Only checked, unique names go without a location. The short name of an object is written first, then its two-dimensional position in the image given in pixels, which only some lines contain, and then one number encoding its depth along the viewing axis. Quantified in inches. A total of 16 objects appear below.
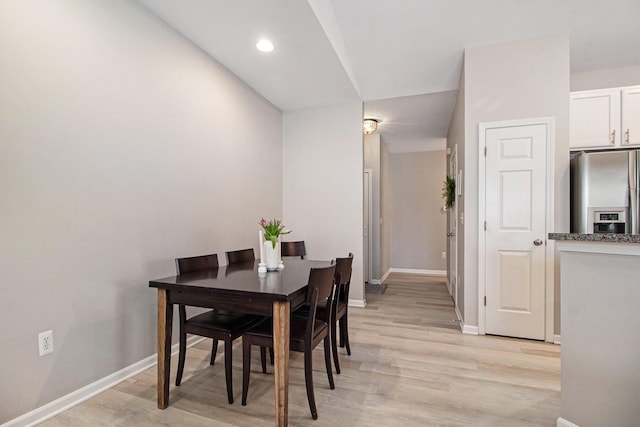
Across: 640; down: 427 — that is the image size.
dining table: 61.5
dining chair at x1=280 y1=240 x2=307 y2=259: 145.9
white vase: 89.8
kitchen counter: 53.3
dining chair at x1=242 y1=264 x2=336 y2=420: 67.3
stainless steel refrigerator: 102.0
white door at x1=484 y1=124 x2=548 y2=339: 112.5
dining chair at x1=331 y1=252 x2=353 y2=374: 85.6
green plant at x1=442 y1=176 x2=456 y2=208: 172.7
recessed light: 107.5
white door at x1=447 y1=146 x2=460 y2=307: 157.4
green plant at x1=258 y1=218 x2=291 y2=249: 90.0
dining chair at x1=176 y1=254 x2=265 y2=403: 72.9
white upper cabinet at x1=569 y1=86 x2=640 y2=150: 116.0
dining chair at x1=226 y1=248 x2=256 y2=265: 103.4
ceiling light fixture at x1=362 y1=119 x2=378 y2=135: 188.5
